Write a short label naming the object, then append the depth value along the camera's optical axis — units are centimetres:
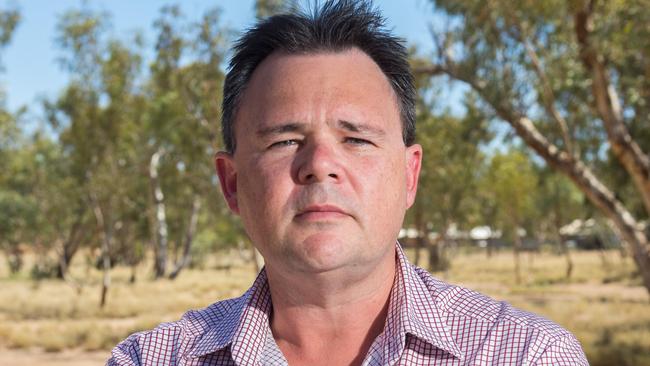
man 162
